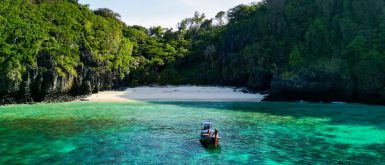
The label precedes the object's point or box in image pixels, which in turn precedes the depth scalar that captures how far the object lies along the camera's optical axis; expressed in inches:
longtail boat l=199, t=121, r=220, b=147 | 1146.0
